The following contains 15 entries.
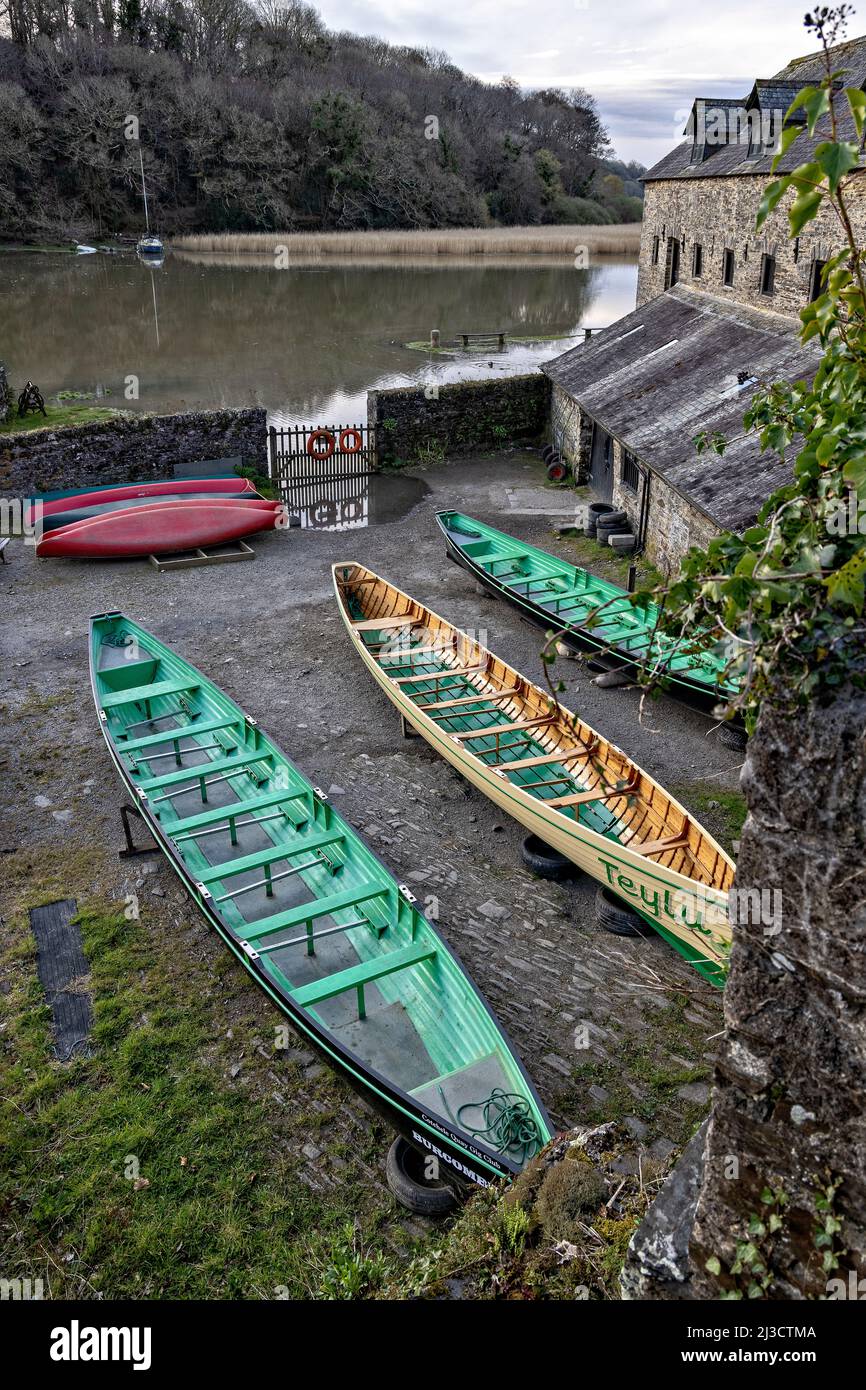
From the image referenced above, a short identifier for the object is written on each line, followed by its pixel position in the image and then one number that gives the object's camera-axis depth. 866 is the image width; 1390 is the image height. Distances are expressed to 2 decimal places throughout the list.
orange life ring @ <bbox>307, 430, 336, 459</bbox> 21.92
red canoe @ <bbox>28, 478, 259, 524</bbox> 18.86
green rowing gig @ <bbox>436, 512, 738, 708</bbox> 12.22
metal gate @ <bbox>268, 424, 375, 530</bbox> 21.64
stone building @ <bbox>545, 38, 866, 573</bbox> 14.88
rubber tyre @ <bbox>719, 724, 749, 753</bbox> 11.70
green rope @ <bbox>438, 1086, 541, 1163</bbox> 6.27
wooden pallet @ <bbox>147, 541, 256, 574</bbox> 17.91
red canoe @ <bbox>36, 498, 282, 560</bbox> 17.69
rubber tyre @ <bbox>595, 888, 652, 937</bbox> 9.02
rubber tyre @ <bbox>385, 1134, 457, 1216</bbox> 6.45
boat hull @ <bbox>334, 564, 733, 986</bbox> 7.69
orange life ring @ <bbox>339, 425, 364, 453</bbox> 22.28
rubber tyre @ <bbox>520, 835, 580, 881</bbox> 9.78
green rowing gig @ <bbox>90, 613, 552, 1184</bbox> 6.55
